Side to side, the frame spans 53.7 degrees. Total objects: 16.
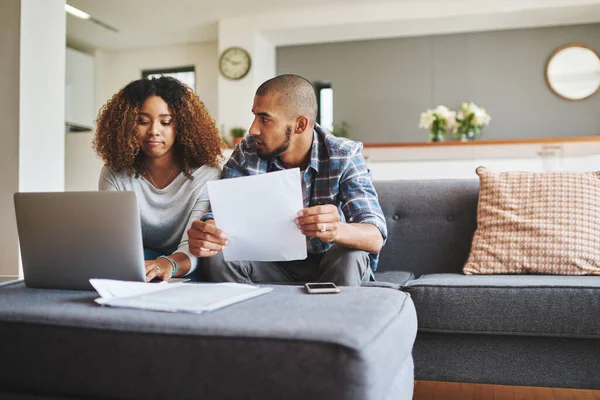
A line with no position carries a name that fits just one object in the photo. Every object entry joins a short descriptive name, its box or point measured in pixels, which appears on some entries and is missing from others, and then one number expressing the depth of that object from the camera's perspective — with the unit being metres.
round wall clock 6.37
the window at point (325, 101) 6.66
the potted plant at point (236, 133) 6.19
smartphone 1.27
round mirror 5.95
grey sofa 1.58
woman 1.95
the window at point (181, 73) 7.45
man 1.74
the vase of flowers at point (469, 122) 5.60
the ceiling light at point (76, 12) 5.96
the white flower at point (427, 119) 5.65
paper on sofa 1.08
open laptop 1.35
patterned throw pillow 1.92
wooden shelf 5.44
